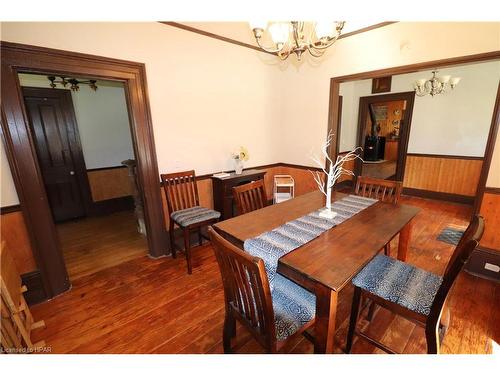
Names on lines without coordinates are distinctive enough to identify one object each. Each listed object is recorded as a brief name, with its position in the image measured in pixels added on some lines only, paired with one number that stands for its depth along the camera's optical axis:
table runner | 1.15
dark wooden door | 3.22
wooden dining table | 0.98
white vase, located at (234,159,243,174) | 2.96
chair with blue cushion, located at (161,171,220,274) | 2.22
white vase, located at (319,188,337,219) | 1.58
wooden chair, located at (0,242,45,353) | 1.24
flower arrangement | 2.94
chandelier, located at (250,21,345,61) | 1.42
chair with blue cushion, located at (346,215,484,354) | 0.97
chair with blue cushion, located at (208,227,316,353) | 0.88
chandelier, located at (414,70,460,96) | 3.43
